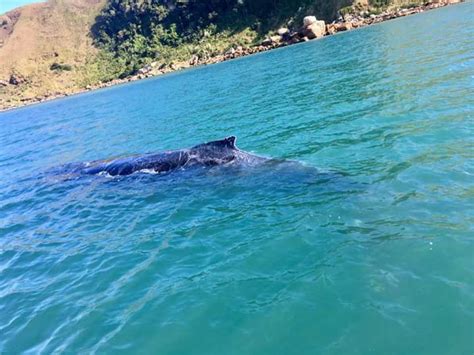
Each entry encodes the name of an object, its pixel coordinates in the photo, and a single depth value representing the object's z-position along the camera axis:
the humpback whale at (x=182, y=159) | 14.52
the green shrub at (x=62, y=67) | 171.00
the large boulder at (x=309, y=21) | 86.21
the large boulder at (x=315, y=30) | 81.75
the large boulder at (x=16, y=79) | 166.38
